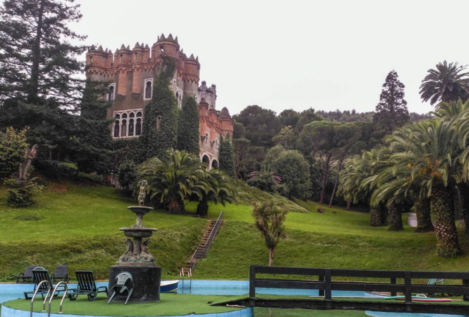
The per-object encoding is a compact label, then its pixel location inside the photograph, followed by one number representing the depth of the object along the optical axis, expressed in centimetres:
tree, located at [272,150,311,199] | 6159
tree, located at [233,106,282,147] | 9044
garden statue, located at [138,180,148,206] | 1510
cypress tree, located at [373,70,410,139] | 6775
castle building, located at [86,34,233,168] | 5153
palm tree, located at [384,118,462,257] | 2475
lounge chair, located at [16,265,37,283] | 1699
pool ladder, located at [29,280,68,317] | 1002
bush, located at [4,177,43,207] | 3306
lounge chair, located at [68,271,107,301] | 1290
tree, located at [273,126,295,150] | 7971
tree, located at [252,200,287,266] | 2569
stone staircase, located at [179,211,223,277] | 2574
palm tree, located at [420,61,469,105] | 5391
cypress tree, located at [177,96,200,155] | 5153
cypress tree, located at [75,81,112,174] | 4294
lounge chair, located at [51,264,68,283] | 1612
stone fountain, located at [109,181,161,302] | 1311
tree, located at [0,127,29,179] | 3454
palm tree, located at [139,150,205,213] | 3569
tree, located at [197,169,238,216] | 3709
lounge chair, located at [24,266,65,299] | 1276
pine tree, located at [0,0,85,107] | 4138
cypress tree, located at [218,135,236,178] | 6206
